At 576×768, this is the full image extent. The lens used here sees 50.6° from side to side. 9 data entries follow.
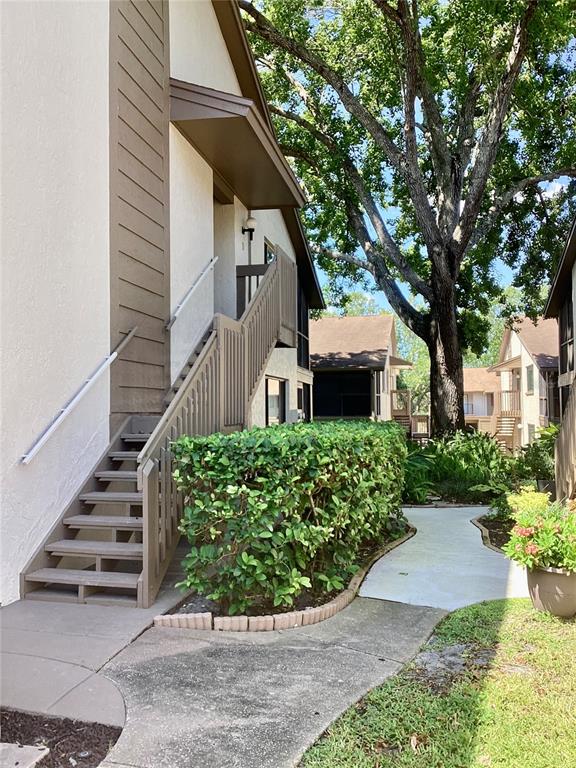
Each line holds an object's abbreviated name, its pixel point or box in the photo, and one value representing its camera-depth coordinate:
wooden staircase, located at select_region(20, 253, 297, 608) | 4.98
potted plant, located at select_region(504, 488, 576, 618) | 4.84
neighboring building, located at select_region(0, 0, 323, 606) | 4.98
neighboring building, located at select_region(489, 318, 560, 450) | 24.61
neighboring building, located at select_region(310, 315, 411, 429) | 25.56
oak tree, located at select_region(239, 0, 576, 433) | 13.15
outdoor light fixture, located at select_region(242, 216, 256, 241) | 11.51
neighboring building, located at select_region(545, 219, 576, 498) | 8.03
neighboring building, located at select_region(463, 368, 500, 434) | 45.72
